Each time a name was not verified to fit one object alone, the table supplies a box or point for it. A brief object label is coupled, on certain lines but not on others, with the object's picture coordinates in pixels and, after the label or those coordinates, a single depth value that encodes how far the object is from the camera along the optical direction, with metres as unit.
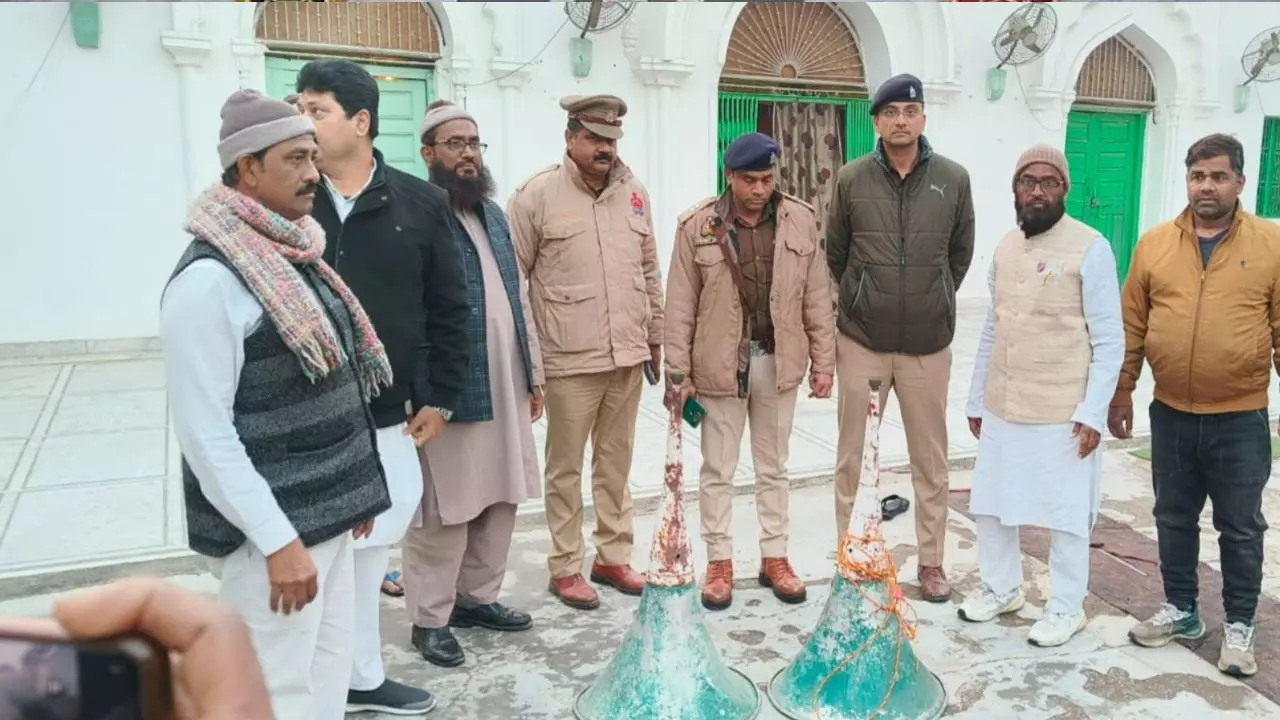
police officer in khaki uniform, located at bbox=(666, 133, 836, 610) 3.88
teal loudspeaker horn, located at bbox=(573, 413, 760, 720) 2.96
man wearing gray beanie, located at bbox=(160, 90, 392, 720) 2.03
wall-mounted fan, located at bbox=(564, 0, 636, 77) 8.13
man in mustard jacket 3.29
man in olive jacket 3.86
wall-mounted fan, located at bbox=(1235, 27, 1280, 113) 11.60
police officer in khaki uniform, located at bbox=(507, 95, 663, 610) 3.80
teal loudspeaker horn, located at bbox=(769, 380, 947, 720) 3.03
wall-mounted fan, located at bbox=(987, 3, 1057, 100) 10.02
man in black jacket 2.84
